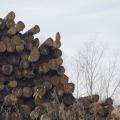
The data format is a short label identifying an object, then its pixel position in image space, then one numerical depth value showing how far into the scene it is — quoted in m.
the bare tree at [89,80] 59.51
